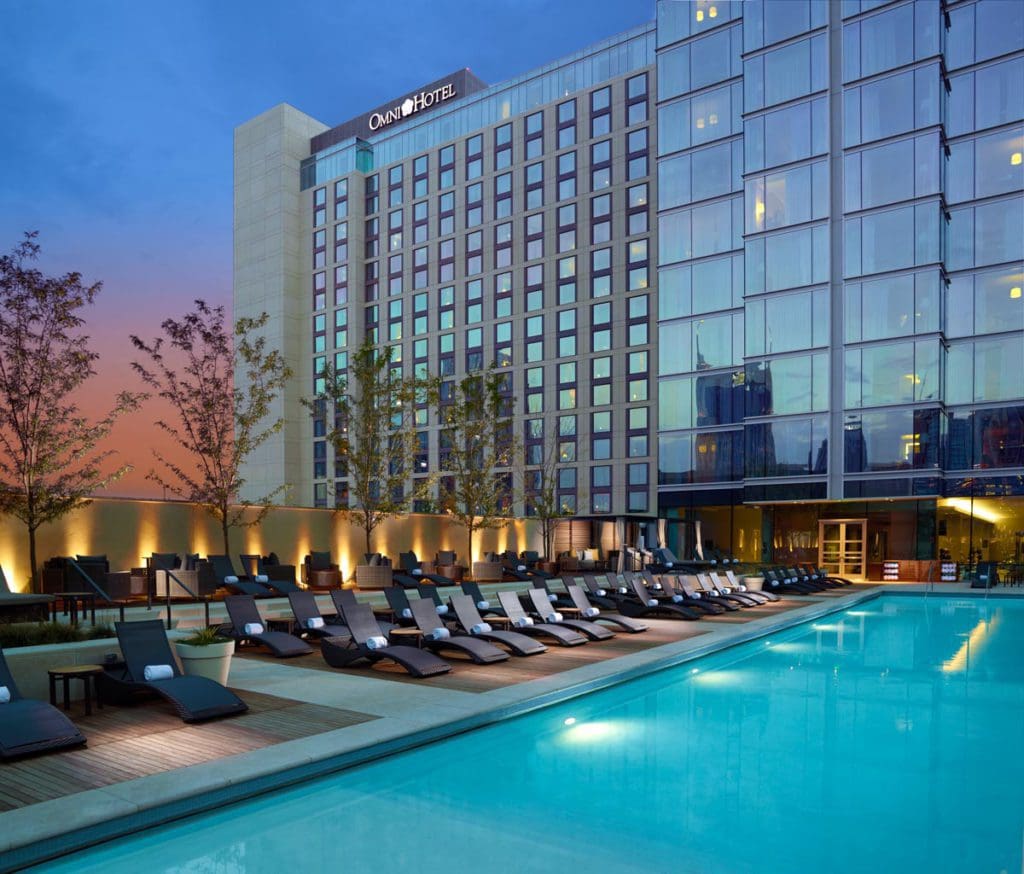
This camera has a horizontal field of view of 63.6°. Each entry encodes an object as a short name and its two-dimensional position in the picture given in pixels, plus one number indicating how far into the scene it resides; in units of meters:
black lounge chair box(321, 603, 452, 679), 10.39
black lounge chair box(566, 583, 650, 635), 15.29
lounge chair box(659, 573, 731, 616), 19.23
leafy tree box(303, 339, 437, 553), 24.11
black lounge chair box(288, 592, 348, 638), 12.84
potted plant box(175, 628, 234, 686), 8.85
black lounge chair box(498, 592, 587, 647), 13.32
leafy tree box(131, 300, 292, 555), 20.36
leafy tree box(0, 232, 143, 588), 15.46
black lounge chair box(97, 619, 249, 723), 7.87
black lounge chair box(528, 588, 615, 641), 14.03
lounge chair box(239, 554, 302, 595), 17.19
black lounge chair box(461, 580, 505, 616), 14.84
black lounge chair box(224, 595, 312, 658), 11.69
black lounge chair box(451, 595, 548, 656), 12.12
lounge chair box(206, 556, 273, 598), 16.81
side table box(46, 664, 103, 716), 8.05
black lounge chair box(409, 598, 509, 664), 11.30
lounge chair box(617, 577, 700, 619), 17.88
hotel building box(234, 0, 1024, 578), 34.16
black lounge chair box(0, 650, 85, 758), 6.50
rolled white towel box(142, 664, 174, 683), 8.13
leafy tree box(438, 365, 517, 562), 28.36
